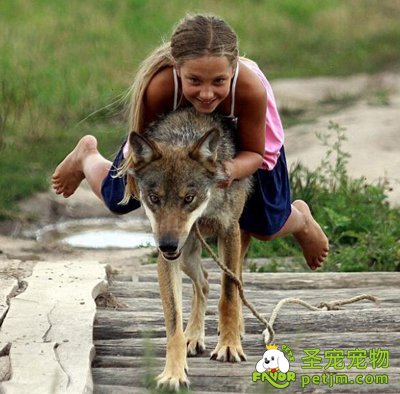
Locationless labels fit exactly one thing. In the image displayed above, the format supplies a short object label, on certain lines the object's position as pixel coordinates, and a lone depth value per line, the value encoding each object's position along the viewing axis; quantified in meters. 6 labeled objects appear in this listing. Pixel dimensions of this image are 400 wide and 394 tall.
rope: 10.77
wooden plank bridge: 10.16
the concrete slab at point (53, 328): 9.87
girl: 10.52
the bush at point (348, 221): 16.86
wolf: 10.10
